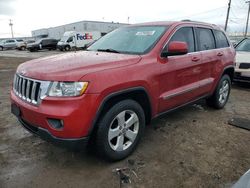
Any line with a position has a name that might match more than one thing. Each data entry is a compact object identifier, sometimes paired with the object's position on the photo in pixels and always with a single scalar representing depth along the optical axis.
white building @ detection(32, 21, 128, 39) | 44.76
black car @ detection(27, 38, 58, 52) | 30.17
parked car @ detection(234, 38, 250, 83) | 7.02
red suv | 2.39
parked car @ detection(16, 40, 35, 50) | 35.88
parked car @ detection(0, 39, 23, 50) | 37.20
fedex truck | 28.56
